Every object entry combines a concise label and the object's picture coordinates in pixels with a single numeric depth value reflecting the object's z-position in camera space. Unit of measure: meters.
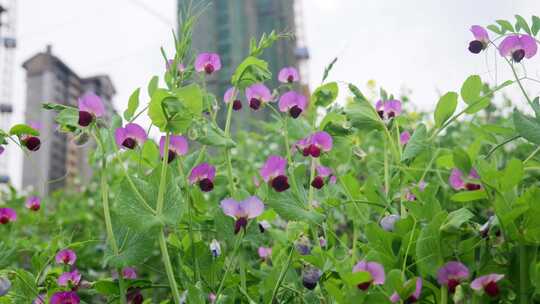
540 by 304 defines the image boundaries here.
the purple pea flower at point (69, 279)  0.69
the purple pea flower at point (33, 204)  0.94
